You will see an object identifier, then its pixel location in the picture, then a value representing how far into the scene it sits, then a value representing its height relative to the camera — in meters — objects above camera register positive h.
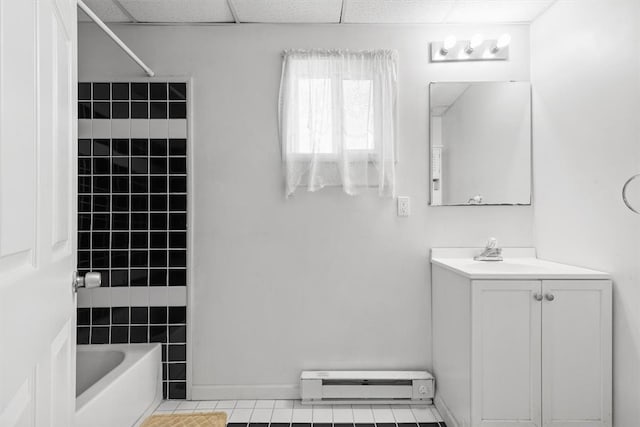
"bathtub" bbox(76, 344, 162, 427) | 1.87 -0.82
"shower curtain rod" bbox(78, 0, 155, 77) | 1.75 +0.77
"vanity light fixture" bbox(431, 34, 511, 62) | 2.71 +0.92
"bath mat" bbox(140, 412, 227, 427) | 2.31 -1.06
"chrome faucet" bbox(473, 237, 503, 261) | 2.60 -0.23
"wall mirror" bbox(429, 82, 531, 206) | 2.69 +0.39
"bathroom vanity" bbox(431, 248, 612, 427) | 2.01 -0.59
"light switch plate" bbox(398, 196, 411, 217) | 2.71 +0.03
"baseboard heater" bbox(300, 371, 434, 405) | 2.58 -0.98
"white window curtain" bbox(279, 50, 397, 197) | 2.66 +0.54
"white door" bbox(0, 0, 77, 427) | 0.75 +0.00
